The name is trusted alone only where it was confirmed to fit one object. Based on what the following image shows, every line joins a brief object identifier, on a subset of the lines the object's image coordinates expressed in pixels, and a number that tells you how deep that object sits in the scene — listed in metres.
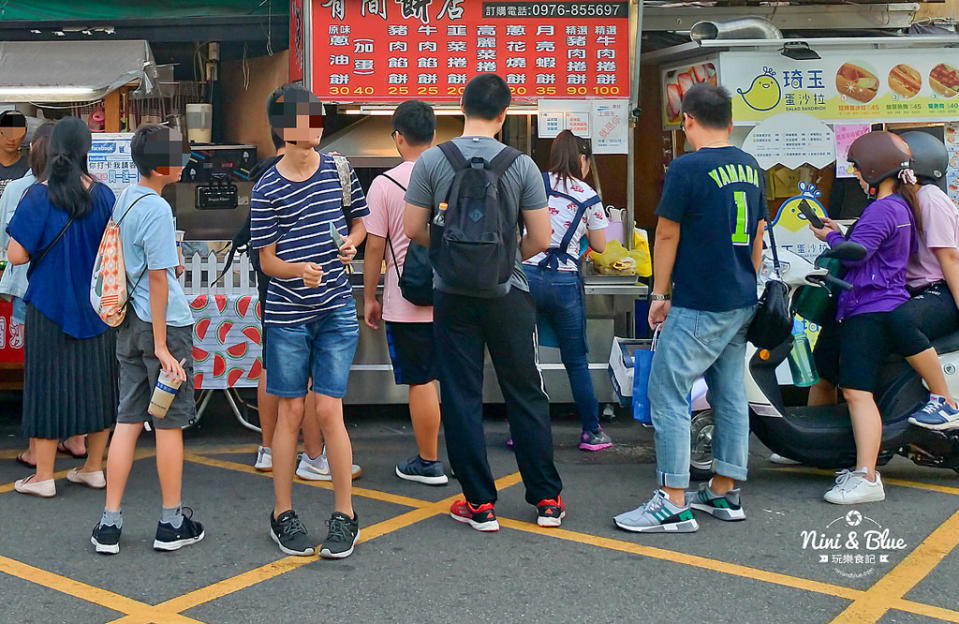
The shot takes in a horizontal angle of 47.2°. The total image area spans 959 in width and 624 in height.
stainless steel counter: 6.71
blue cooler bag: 5.46
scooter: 5.25
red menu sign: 7.19
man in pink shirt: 5.25
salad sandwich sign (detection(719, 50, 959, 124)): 7.14
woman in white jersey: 5.99
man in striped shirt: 4.21
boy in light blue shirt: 4.31
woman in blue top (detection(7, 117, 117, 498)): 5.11
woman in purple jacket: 5.11
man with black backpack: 4.29
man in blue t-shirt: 4.57
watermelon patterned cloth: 6.30
